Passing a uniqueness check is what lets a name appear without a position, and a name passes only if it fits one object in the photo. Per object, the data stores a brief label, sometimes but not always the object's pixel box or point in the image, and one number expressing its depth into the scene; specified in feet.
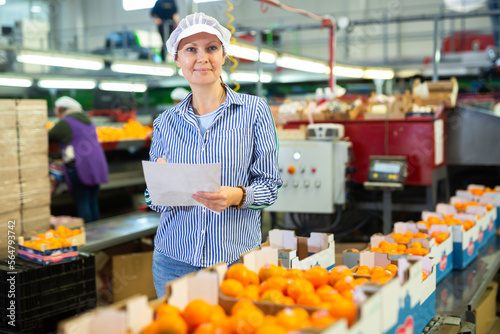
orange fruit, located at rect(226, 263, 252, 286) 5.16
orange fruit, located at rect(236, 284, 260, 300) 4.82
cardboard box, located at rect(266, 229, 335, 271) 6.98
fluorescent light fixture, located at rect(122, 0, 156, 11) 55.61
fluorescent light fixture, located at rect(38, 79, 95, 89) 30.65
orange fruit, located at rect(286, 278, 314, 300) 4.87
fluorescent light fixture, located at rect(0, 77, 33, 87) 26.94
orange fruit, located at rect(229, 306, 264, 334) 4.02
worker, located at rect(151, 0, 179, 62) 24.80
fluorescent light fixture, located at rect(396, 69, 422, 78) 37.20
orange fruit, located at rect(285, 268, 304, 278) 5.43
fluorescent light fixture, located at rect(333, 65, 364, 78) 27.20
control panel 14.87
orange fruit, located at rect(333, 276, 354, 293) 5.21
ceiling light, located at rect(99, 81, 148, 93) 38.25
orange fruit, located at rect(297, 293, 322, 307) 4.63
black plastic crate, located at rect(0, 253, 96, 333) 10.52
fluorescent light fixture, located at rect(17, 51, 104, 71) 20.93
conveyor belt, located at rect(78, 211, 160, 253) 13.38
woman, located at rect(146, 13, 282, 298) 6.34
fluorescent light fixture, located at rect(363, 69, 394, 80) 29.60
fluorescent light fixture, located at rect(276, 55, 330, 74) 21.90
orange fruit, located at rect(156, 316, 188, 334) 3.90
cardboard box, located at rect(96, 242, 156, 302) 13.93
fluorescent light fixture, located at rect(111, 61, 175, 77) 28.16
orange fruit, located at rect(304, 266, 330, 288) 5.45
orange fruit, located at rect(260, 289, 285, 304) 4.72
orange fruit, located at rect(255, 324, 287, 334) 3.76
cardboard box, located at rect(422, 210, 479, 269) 9.64
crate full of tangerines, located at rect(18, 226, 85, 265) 10.89
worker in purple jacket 18.56
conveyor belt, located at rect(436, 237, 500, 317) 7.95
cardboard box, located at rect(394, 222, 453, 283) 8.61
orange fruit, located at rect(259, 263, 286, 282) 5.45
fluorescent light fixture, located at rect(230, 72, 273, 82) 39.46
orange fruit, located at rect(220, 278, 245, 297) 4.81
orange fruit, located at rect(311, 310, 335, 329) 4.00
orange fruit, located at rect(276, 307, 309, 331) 3.95
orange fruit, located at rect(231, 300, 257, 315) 4.32
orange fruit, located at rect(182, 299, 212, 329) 4.29
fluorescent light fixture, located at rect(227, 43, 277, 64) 16.30
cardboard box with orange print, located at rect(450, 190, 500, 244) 11.35
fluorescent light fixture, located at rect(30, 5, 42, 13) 59.67
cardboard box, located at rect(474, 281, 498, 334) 10.29
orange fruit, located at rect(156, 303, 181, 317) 4.17
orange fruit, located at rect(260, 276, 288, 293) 5.01
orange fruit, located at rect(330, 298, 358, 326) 4.28
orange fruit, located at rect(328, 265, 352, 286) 5.47
